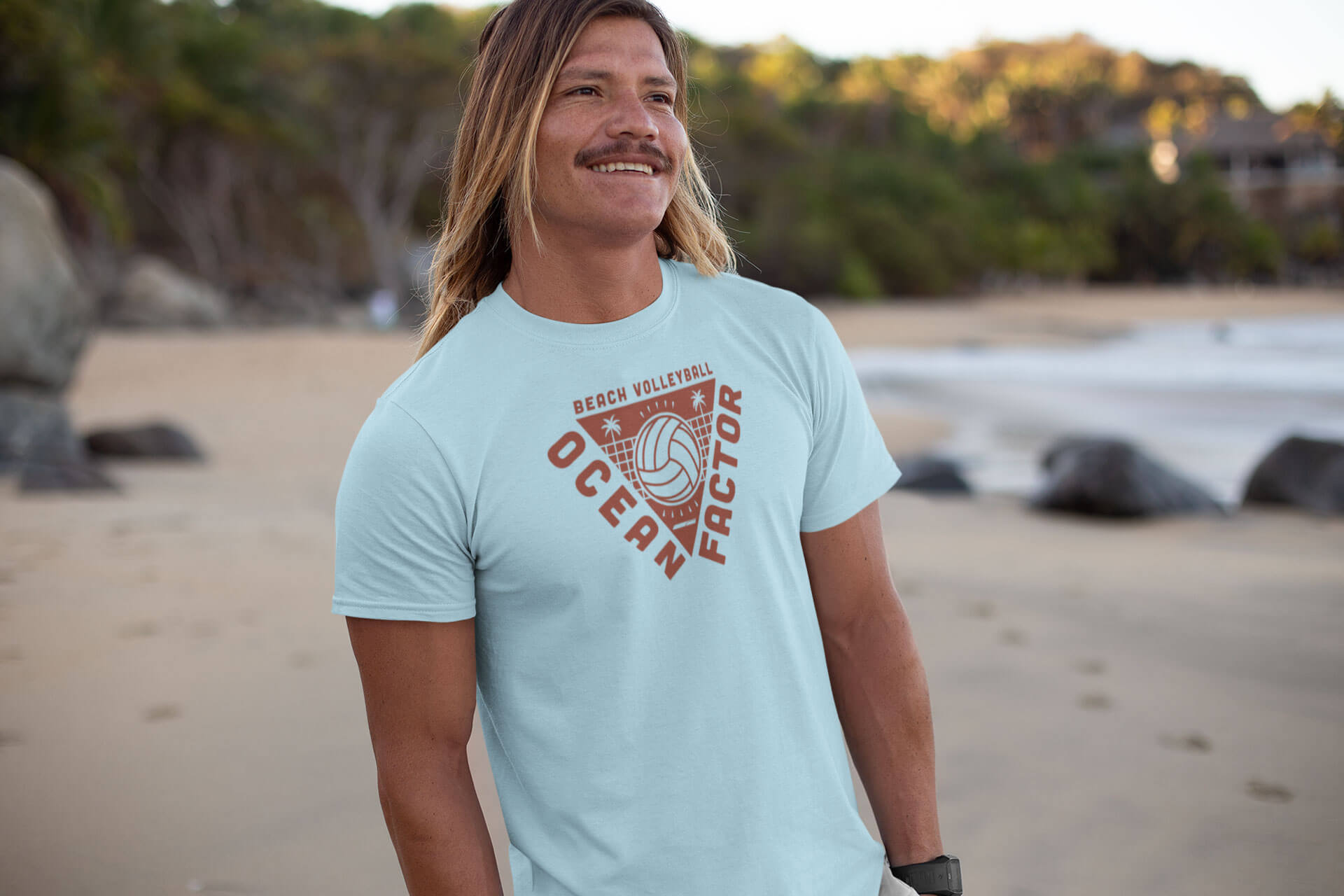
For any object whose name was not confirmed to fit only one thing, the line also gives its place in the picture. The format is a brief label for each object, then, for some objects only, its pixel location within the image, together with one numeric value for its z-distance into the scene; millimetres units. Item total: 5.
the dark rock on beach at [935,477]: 9422
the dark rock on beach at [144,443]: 9641
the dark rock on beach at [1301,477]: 8445
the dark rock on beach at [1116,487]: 8039
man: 1444
